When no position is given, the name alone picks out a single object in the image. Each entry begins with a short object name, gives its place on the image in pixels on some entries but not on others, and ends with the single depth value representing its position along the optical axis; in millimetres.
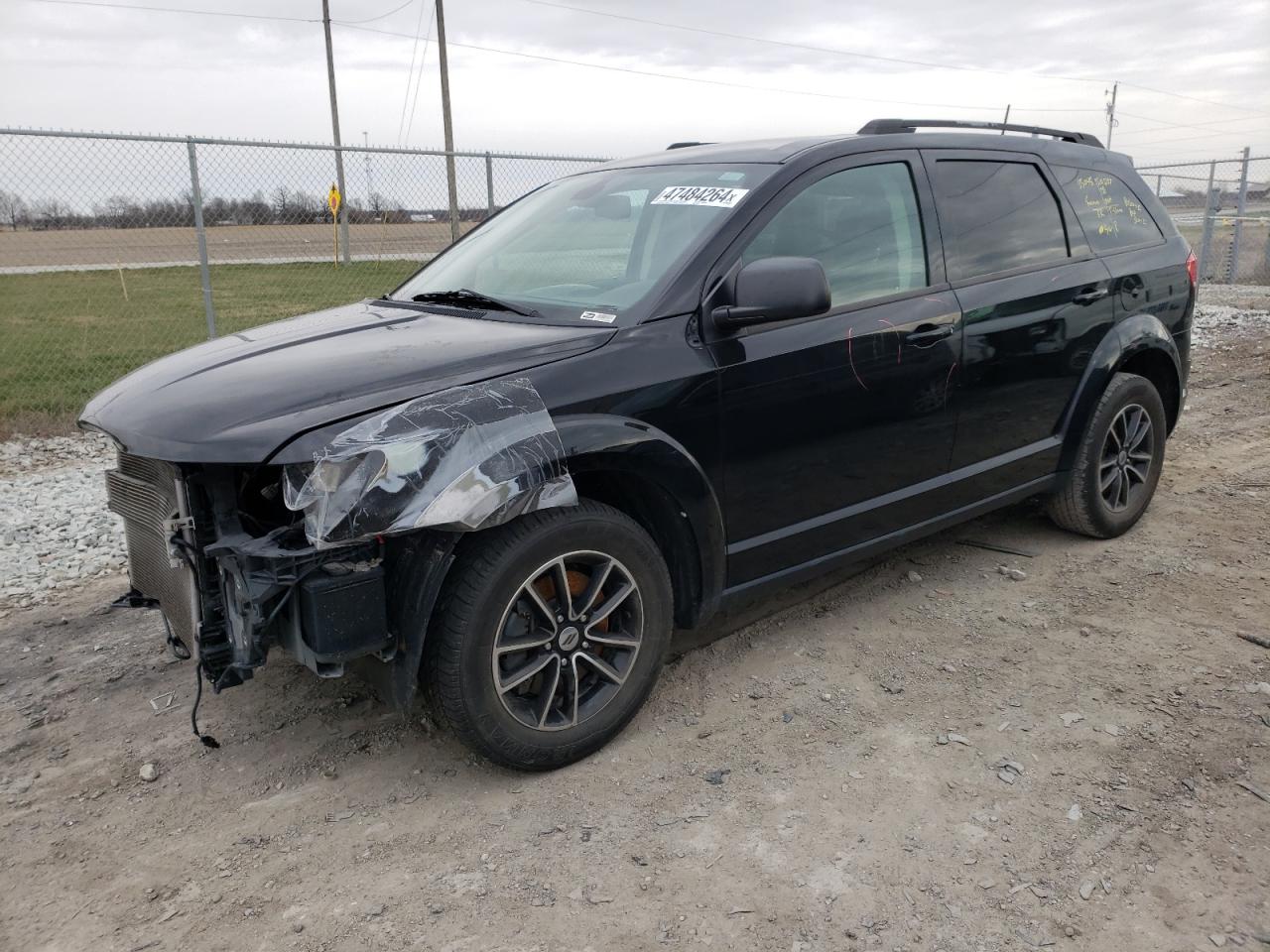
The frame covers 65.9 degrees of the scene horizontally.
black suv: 2604
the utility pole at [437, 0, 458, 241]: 20547
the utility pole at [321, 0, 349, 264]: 9477
